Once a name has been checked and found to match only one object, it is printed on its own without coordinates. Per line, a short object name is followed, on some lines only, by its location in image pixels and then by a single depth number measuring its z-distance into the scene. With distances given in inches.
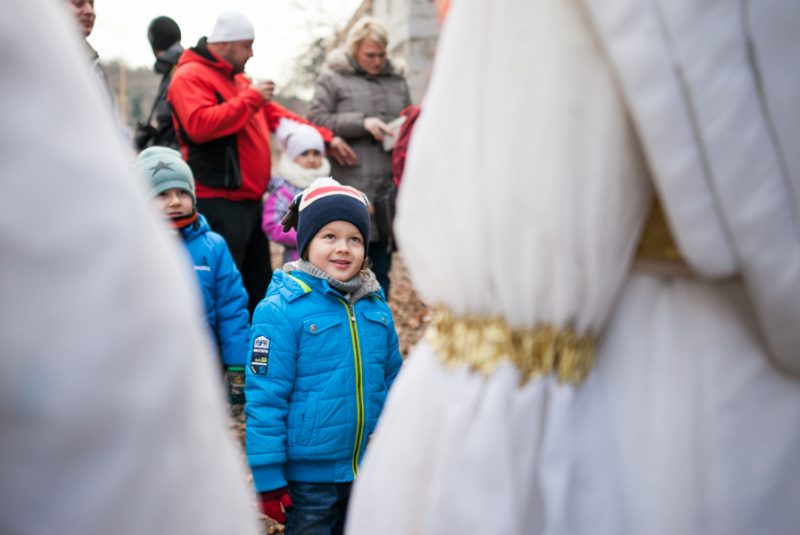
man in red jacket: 141.6
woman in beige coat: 174.9
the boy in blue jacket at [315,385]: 84.0
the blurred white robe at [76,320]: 16.3
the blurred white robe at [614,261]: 32.1
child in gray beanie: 122.7
